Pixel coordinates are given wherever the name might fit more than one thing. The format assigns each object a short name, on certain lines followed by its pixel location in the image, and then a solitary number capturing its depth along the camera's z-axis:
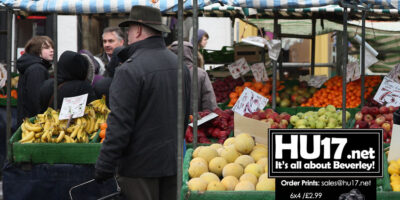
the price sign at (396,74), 14.21
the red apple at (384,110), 12.65
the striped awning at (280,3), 10.91
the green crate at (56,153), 10.06
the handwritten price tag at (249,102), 11.89
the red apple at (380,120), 12.21
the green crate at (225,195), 6.46
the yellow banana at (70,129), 10.65
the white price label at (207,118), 11.67
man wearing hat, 7.52
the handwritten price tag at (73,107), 10.63
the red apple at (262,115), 12.40
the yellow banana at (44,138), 10.43
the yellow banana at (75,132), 10.53
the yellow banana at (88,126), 10.99
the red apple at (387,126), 11.93
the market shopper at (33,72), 13.18
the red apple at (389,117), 12.32
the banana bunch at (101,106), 11.28
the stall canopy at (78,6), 11.65
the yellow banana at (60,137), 10.34
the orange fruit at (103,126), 10.70
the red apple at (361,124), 12.19
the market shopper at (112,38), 14.32
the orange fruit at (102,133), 10.59
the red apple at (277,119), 12.32
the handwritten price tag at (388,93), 12.64
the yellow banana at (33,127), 10.68
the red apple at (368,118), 12.65
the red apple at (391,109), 12.67
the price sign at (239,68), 16.75
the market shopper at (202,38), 18.02
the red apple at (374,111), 12.78
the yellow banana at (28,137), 10.44
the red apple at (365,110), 12.81
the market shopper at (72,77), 11.11
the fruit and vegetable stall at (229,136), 6.85
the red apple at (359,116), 12.73
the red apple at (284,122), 12.23
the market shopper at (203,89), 13.07
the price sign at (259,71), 16.42
